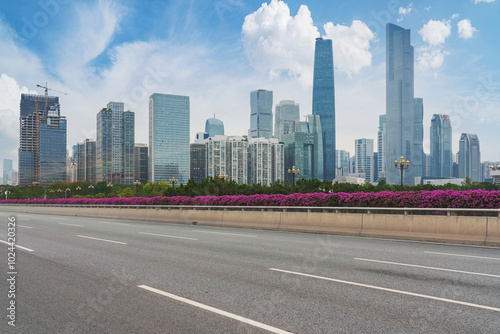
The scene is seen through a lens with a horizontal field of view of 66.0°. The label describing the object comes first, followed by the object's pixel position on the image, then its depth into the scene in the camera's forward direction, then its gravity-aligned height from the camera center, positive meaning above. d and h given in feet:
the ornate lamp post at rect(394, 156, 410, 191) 153.44 +2.81
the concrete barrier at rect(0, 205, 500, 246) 43.80 -7.94
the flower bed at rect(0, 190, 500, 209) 52.60 -5.09
